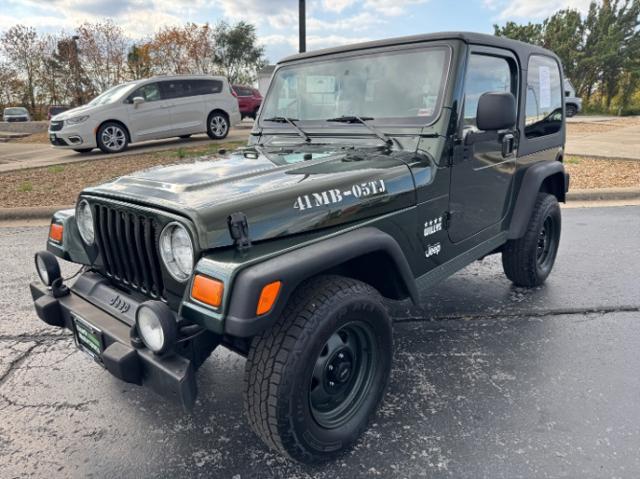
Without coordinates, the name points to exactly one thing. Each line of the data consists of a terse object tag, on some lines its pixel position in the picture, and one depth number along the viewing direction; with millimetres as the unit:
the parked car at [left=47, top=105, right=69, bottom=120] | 20980
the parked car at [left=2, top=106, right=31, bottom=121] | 23406
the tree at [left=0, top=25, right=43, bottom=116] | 23752
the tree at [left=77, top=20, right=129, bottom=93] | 23375
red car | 18328
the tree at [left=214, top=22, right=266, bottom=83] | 28031
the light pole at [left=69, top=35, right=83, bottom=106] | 23047
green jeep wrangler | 1849
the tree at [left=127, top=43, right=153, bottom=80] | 24222
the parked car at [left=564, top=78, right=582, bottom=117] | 21877
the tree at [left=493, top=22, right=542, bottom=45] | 37188
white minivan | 10648
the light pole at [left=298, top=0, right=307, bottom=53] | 10641
